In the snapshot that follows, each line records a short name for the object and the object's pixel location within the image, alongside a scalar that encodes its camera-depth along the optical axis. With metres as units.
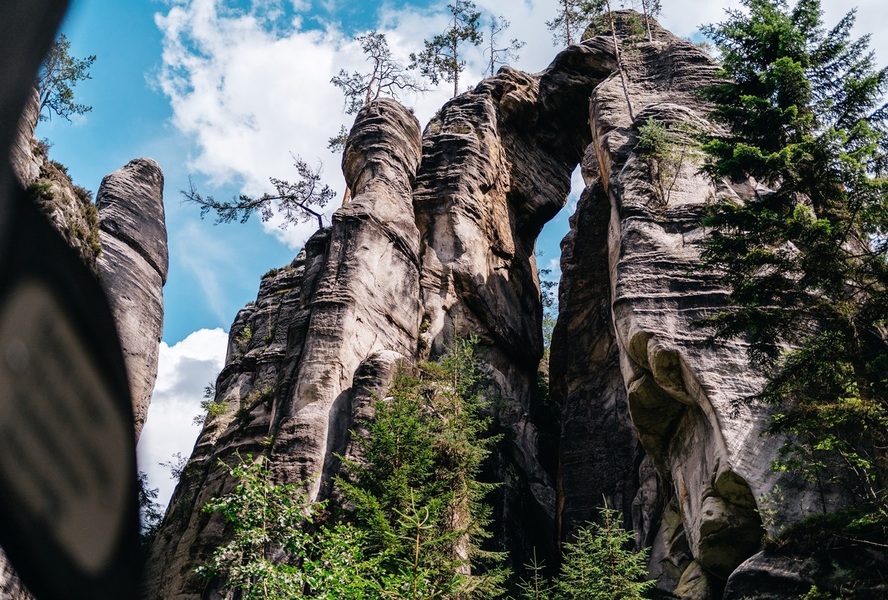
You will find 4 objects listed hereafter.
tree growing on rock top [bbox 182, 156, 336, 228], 32.19
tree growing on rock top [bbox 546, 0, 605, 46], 37.19
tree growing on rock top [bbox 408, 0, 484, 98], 38.59
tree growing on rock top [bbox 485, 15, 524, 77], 40.72
